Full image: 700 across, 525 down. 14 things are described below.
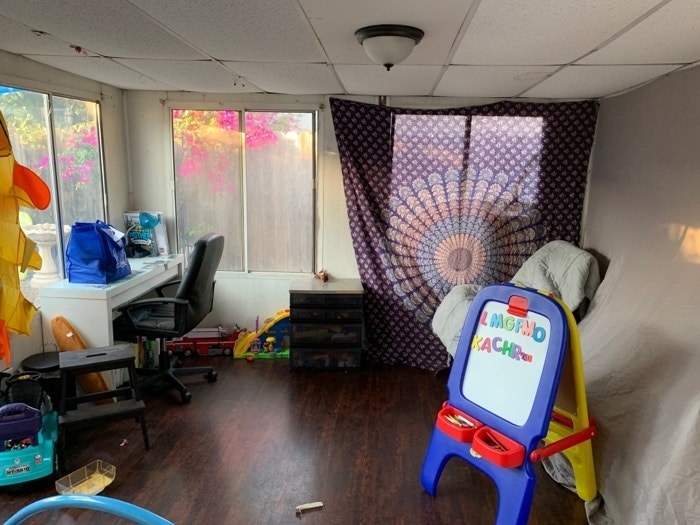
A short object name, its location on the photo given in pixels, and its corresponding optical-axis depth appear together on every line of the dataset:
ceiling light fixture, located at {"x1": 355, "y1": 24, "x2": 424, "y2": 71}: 2.01
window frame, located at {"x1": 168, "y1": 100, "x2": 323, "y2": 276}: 4.05
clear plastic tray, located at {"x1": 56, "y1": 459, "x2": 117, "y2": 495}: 2.44
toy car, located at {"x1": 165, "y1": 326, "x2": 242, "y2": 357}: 4.17
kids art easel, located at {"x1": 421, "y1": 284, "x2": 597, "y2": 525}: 2.08
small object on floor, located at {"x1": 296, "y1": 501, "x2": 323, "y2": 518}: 2.32
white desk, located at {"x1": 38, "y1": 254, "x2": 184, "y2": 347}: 3.09
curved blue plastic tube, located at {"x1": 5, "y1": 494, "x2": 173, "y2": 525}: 1.07
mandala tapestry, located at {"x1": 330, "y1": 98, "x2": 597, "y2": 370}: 3.85
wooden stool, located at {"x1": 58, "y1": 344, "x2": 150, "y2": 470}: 2.66
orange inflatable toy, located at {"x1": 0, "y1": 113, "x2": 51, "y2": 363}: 2.54
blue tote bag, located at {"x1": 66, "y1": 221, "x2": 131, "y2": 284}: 3.15
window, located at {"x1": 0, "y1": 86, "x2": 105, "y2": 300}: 3.09
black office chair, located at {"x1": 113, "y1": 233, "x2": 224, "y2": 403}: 3.25
